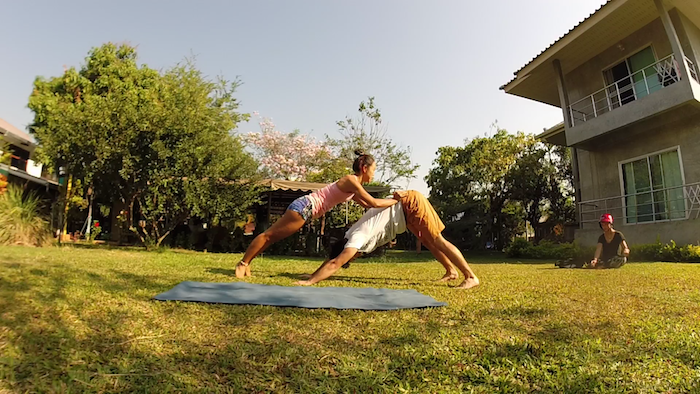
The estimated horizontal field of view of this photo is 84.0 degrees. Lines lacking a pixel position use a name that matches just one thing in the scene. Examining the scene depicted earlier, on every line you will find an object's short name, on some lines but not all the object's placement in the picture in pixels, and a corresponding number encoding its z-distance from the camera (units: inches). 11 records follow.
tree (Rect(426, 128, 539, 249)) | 739.4
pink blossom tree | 1056.2
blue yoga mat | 115.2
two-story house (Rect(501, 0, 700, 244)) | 380.5
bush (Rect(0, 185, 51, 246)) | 350.9
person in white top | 169.0
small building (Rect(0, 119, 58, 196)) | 651.5
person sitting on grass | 269.3
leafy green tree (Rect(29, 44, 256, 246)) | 369.7
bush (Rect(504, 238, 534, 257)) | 493.7
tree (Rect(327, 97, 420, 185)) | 908.6
